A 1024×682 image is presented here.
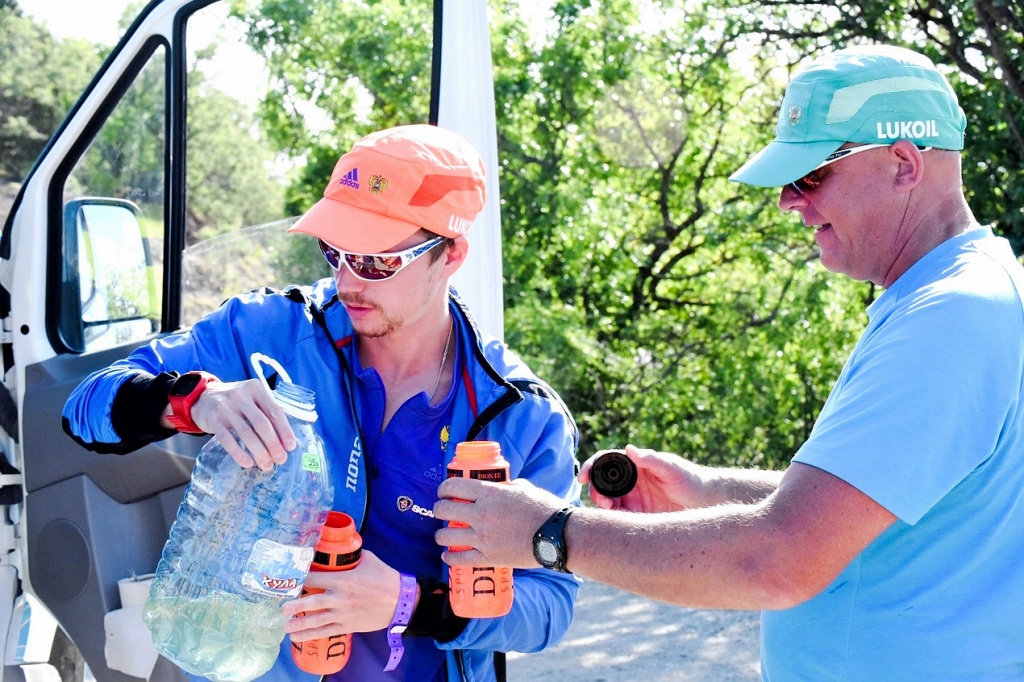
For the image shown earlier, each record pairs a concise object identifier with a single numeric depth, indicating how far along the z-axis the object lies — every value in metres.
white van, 2.96
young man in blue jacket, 2.23
